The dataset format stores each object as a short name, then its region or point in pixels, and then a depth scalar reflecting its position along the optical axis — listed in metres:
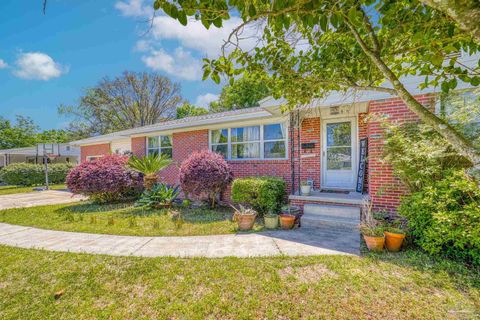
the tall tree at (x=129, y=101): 28.06
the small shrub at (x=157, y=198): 8.41
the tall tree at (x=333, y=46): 1.75
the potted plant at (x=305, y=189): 6.79
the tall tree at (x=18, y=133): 31.36
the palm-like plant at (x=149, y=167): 8.88
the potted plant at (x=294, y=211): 6.06
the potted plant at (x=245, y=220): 5.54
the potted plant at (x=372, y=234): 4.17
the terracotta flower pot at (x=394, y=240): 4.13
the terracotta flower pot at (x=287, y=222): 5.68
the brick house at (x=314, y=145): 5.49
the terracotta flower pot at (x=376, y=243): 4.16
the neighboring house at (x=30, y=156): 22.56
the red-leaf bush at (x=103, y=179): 8.91
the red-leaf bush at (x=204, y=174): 7.56
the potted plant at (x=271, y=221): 5.75
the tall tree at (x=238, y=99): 23.91
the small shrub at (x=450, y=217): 3.45
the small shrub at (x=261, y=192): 6.61
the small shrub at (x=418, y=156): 4.08
